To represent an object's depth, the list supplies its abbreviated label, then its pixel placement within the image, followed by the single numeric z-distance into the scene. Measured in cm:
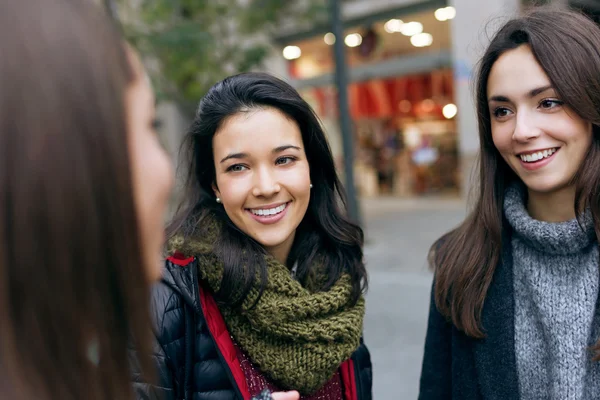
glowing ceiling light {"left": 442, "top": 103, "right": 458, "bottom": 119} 1167
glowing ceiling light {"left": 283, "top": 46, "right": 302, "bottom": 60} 1171
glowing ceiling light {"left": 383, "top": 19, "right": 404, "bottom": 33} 1041
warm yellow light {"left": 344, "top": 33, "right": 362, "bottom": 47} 1098
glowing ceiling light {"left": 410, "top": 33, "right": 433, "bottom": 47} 1066
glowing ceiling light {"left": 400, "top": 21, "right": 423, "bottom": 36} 1032
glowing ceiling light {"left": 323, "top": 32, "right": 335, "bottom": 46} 1068
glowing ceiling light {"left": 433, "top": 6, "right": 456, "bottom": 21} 956
